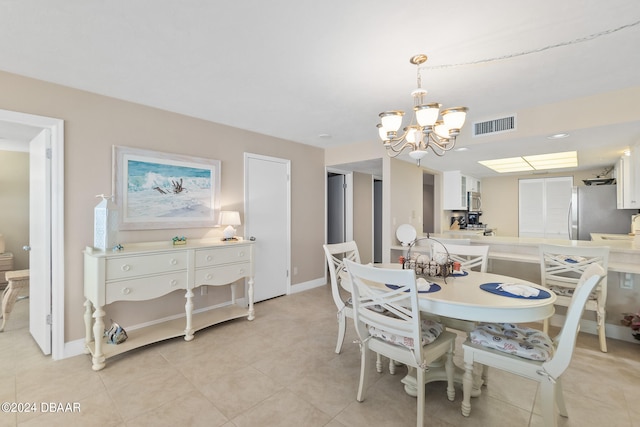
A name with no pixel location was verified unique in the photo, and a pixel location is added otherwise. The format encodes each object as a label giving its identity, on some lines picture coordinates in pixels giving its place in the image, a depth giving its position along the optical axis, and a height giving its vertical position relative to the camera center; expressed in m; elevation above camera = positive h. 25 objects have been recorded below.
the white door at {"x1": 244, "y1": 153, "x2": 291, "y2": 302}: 3.83 -0.08
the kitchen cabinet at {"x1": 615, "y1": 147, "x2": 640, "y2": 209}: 3.04 +0.38
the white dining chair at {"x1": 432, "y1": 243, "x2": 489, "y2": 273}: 2.67 -0.38
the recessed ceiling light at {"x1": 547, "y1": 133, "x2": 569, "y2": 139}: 2.80 +0.79
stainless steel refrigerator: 4.25 +0.00
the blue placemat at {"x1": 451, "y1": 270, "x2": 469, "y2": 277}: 2.25 -0.49
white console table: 2.27 -0.60
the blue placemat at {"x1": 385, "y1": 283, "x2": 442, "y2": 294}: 1.81 -0.50
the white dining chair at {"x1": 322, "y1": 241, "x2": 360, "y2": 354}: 2.39 -0.79
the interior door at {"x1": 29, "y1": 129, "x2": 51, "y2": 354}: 2.38 -0.23
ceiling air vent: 2.99 +0.96
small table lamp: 3.28 -0.09
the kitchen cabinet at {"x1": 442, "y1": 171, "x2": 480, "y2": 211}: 5.28 +0.43
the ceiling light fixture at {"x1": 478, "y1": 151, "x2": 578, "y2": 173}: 4.35 +0.87
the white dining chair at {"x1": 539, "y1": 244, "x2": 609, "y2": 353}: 2.51 -0.53
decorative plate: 4.01 -0.30
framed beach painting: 2.75 +0.26
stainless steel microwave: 5.92 +0.26
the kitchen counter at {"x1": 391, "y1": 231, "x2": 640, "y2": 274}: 2.69 -0.42
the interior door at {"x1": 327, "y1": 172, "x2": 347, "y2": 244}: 5.38 +0.11
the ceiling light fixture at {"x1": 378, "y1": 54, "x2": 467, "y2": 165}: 1.92 +0.64
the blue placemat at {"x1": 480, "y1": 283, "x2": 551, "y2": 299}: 1.70 -0.50
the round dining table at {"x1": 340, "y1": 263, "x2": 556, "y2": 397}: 1.53 -0.51
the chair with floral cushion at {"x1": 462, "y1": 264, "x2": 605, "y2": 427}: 1.41 -0.78
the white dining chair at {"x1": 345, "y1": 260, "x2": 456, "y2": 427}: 1.54 -0.70
